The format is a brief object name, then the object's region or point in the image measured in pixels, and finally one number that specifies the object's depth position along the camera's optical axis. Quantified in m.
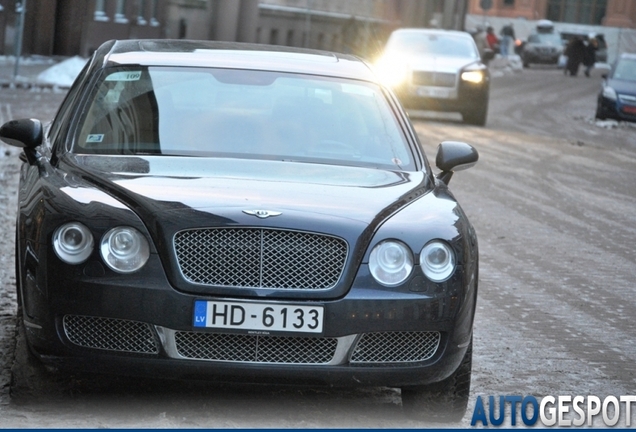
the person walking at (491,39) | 63.44
